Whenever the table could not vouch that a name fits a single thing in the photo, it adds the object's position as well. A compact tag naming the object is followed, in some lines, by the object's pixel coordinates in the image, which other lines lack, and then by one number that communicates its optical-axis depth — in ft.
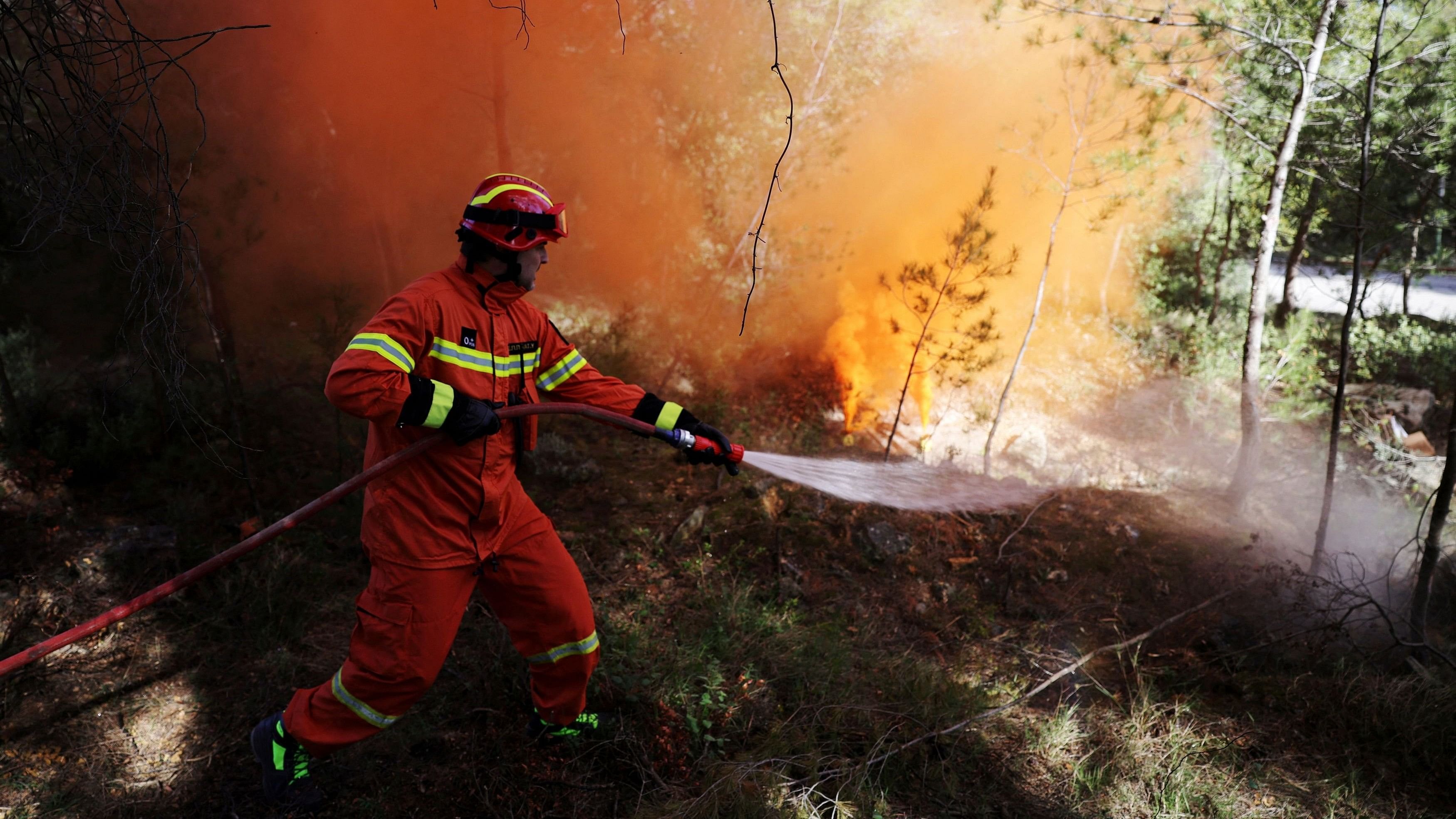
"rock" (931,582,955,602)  17.38
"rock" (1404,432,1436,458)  29.43
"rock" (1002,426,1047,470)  30.76
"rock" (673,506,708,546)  17.81
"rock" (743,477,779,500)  19.89
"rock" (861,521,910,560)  18.48
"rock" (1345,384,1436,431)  31.09
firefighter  8.81
